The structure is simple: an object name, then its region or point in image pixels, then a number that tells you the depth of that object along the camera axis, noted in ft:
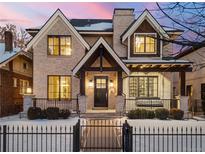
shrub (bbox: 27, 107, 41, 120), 35.41
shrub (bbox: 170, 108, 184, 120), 36.11
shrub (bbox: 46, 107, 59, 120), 35.50
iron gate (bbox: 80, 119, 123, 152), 20.17
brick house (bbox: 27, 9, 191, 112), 42.22
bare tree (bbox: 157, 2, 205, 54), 12.35
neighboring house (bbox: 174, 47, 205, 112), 46.85
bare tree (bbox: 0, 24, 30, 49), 76.70
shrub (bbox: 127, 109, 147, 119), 35.57
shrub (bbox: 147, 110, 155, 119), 35.93
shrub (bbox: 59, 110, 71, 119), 35.86
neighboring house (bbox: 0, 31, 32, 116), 39.87
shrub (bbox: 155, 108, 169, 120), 35.53
